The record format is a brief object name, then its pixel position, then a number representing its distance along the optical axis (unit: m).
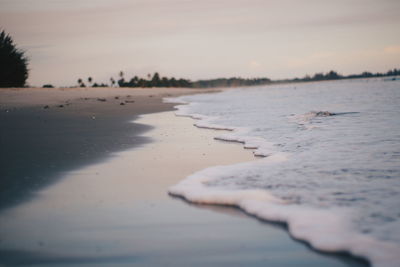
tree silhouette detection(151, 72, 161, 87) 99.62
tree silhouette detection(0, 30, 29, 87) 29.98
